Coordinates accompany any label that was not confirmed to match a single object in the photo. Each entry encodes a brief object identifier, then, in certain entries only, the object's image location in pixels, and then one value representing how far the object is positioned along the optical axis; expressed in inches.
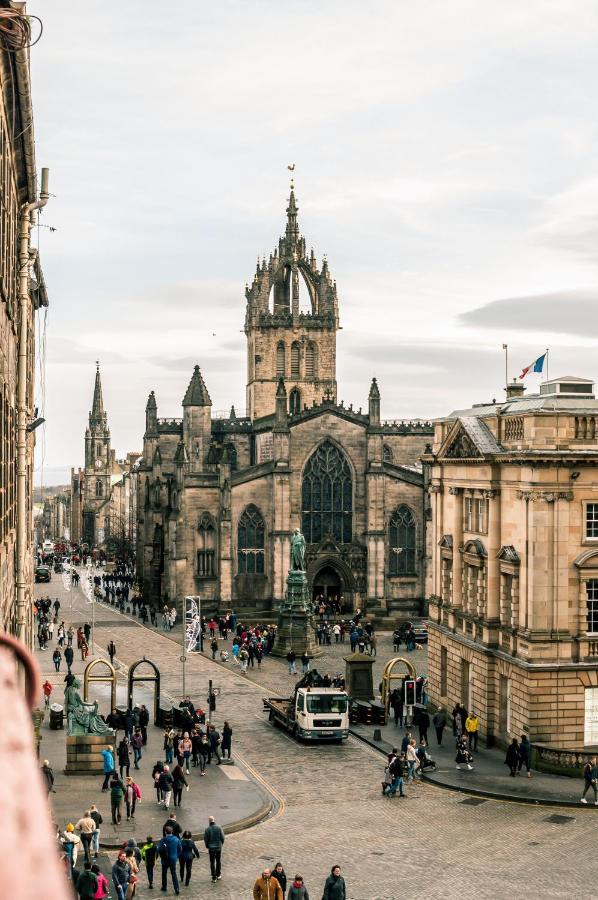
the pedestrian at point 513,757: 1270.9
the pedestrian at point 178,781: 1097.4
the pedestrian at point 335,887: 774.5
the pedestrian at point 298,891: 759.1
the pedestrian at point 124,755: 1206.3
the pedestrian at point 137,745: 1280.8
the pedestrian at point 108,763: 1141.7
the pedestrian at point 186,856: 885.8
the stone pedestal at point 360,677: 1733.5
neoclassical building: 1334.9
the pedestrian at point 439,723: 1459.2
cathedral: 2883.9
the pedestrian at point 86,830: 878.4
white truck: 1464.1
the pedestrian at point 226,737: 1322.1
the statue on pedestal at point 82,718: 1275.8
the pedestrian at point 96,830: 896.9
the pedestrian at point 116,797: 1024.2
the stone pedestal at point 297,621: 2283.5
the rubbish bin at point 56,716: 1512.1
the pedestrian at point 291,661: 2068.2
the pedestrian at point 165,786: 1085.1
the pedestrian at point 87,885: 754.2
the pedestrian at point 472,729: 1402.6
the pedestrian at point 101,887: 761.0
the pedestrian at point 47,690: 1613.4
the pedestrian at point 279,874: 799.1
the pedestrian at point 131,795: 1043.3
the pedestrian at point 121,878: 801.6
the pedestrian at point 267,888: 768.3
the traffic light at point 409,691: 1595.7
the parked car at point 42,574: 3747.5
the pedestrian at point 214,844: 899.4
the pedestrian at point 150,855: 887.7
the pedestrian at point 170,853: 877.8
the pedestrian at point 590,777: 1152.8
